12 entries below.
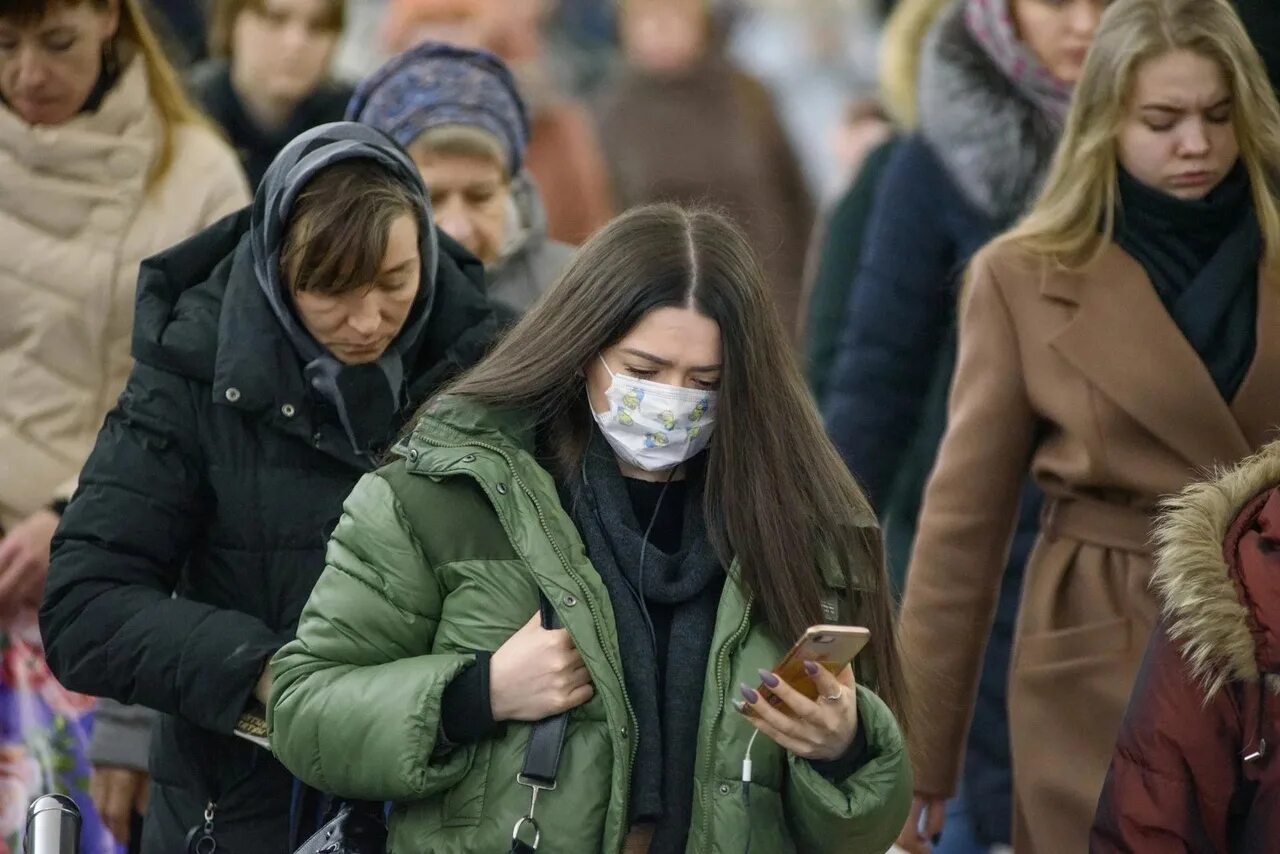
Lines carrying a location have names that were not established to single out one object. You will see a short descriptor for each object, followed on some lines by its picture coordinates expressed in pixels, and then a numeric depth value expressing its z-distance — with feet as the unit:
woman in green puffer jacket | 25.85
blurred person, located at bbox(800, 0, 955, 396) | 47.19
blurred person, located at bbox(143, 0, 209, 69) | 44.85
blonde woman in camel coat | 33.50
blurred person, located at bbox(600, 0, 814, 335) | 69.92
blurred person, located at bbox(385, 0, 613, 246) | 53.83
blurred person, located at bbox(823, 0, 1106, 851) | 41.93
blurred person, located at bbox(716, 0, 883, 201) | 93.81
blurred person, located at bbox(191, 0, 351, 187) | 46.19
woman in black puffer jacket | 29.63
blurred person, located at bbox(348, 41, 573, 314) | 39.17
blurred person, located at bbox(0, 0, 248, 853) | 35.65
